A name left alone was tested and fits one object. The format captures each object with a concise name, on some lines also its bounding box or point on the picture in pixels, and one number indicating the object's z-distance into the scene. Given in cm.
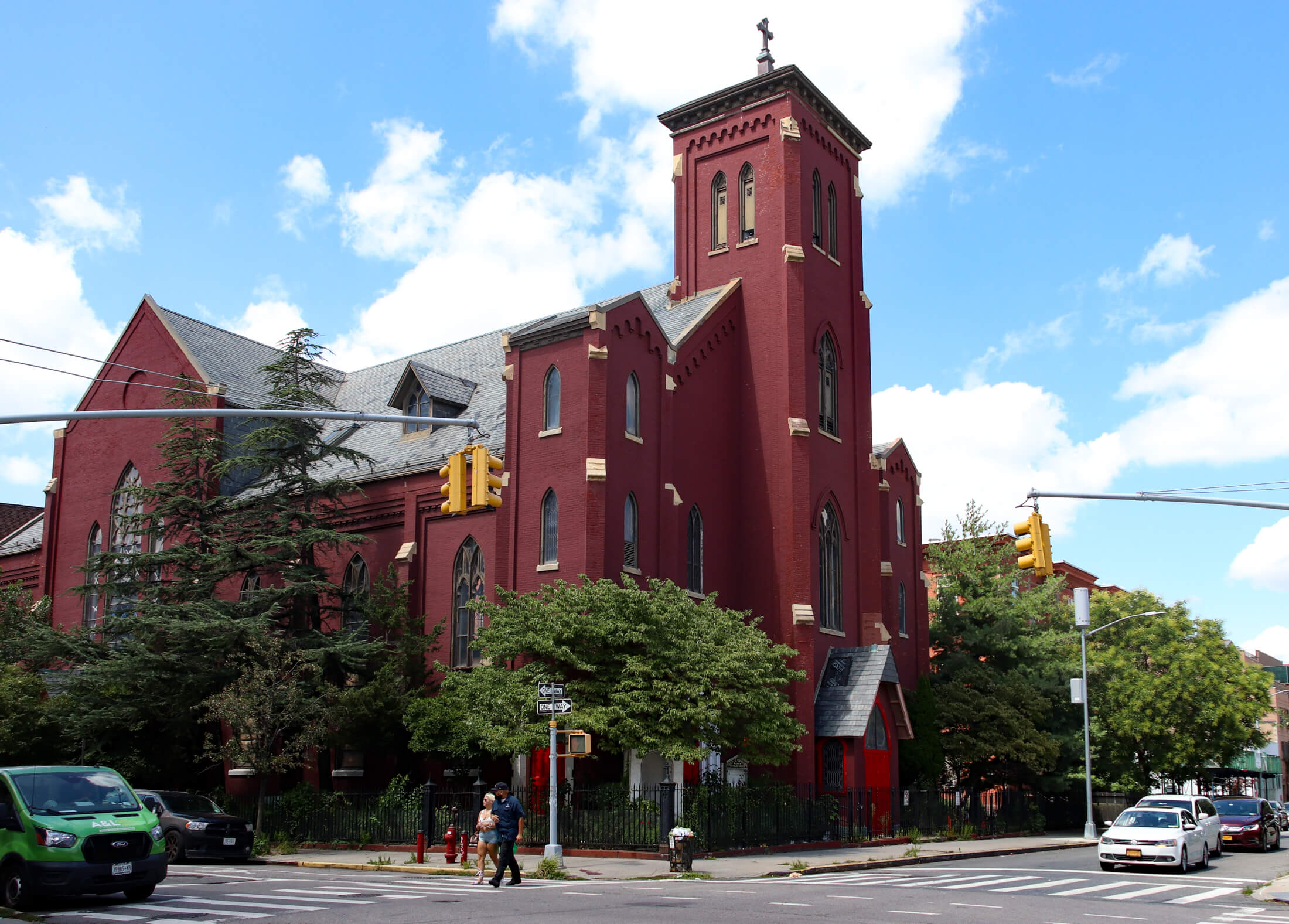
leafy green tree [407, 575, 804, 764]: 2566
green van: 1554
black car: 2486
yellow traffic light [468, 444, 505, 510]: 1653
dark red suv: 3297
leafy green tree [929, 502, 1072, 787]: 3884
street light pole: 3734
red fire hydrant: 2302
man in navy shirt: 1842
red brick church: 3108
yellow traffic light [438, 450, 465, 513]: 1711
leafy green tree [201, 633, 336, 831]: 2845
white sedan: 2442
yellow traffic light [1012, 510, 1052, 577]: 1886
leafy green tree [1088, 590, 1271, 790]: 4647
